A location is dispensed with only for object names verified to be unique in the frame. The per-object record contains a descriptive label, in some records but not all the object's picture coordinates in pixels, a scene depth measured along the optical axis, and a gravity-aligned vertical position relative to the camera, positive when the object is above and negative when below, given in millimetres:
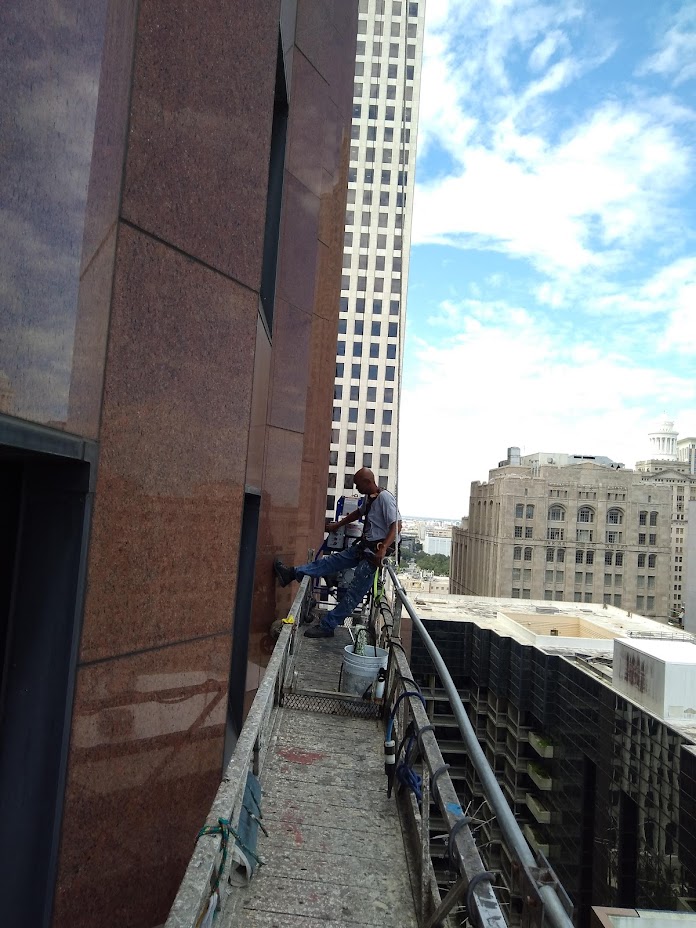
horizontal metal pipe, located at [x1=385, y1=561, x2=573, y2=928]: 1404 -844
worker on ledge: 6668 -322
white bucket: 5523 -1319
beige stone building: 84688 +62
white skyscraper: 65312 +31233
